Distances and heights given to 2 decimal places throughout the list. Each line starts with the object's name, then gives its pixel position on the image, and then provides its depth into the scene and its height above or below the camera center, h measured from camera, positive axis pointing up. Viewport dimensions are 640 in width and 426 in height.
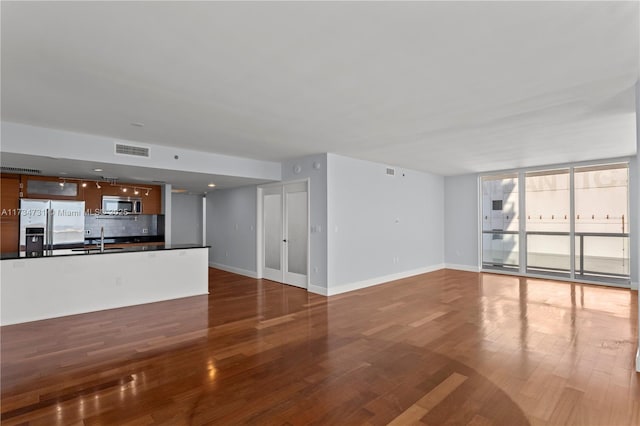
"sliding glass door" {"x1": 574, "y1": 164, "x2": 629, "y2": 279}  6.91 -0.14
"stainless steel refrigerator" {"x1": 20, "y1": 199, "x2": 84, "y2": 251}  6.14 -0.08
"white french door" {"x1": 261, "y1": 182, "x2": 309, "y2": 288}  6.71 -0.38
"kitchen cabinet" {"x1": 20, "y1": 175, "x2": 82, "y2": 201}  6.19 +0.56
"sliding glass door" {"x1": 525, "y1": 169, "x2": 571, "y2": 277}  7.52 -0.17
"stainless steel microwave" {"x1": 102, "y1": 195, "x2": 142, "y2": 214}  7.14 +0.26
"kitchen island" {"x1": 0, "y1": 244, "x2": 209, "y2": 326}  4.50 -0.99
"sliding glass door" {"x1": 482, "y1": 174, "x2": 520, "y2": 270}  8.23 -0.19
